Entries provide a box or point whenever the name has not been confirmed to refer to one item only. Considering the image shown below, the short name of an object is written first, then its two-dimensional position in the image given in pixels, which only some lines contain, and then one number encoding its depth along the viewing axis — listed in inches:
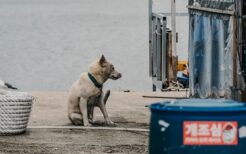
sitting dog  784.3
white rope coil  701.3
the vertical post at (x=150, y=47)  1312.7
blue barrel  349.1
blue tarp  762.2
